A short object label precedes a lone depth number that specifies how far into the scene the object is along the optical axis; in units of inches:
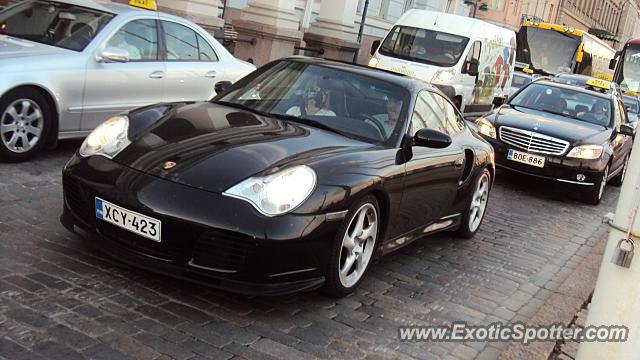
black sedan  396.2
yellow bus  1148.5
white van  619.5
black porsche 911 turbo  159.9
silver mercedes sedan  259.0
